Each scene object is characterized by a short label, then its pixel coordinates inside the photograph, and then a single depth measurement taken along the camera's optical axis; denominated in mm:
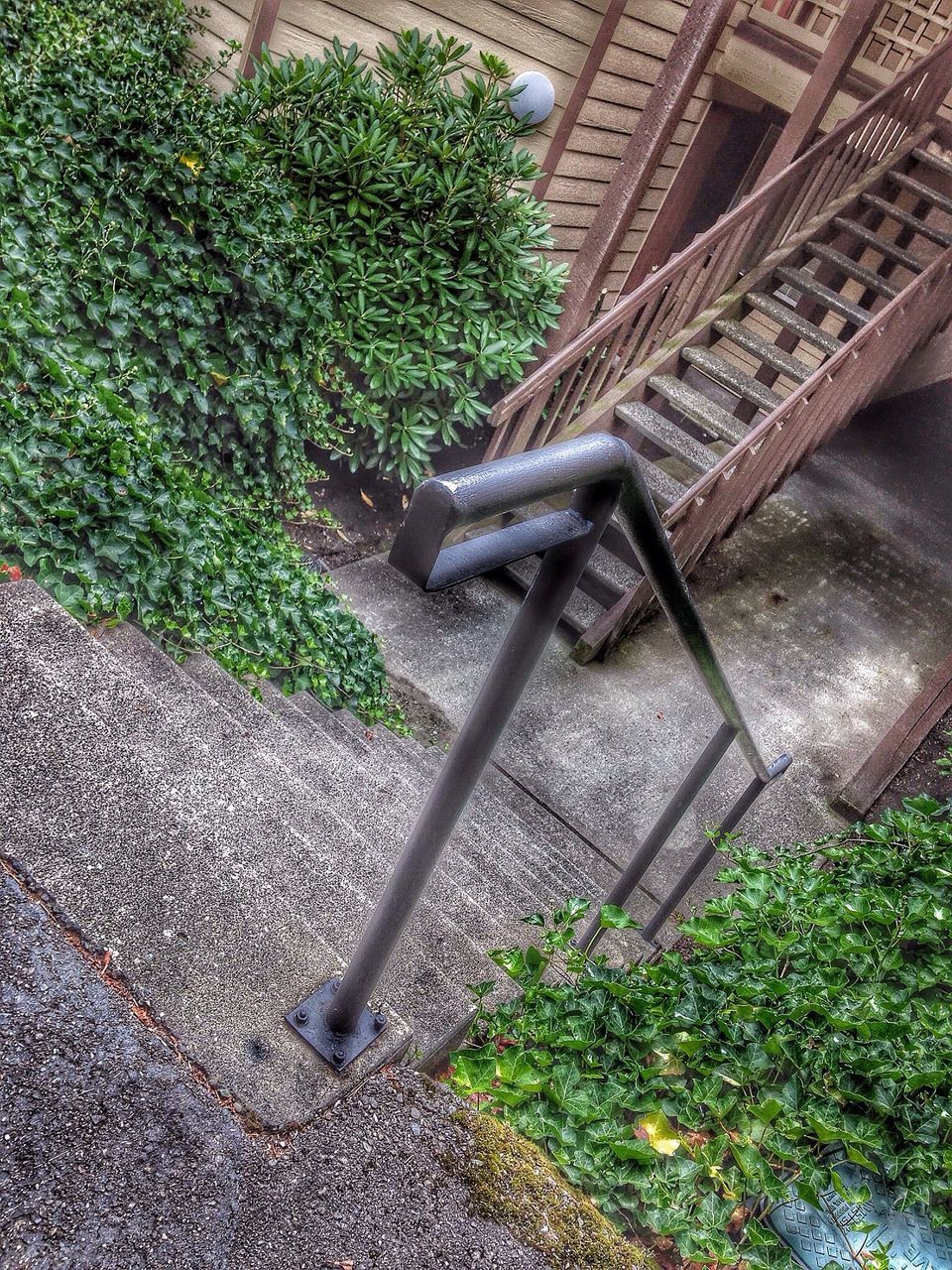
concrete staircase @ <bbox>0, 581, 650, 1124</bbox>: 1479
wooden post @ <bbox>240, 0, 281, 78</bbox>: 6168
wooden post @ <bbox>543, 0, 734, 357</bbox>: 5344
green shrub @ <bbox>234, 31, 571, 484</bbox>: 4988
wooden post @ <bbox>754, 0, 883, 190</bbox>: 5750
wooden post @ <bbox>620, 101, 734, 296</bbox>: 6891
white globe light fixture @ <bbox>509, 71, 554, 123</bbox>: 5359
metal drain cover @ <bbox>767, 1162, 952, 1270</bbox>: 1765
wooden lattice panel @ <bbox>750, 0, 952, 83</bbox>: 7301
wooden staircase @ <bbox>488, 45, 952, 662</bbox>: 5375
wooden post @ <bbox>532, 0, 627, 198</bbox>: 5484
